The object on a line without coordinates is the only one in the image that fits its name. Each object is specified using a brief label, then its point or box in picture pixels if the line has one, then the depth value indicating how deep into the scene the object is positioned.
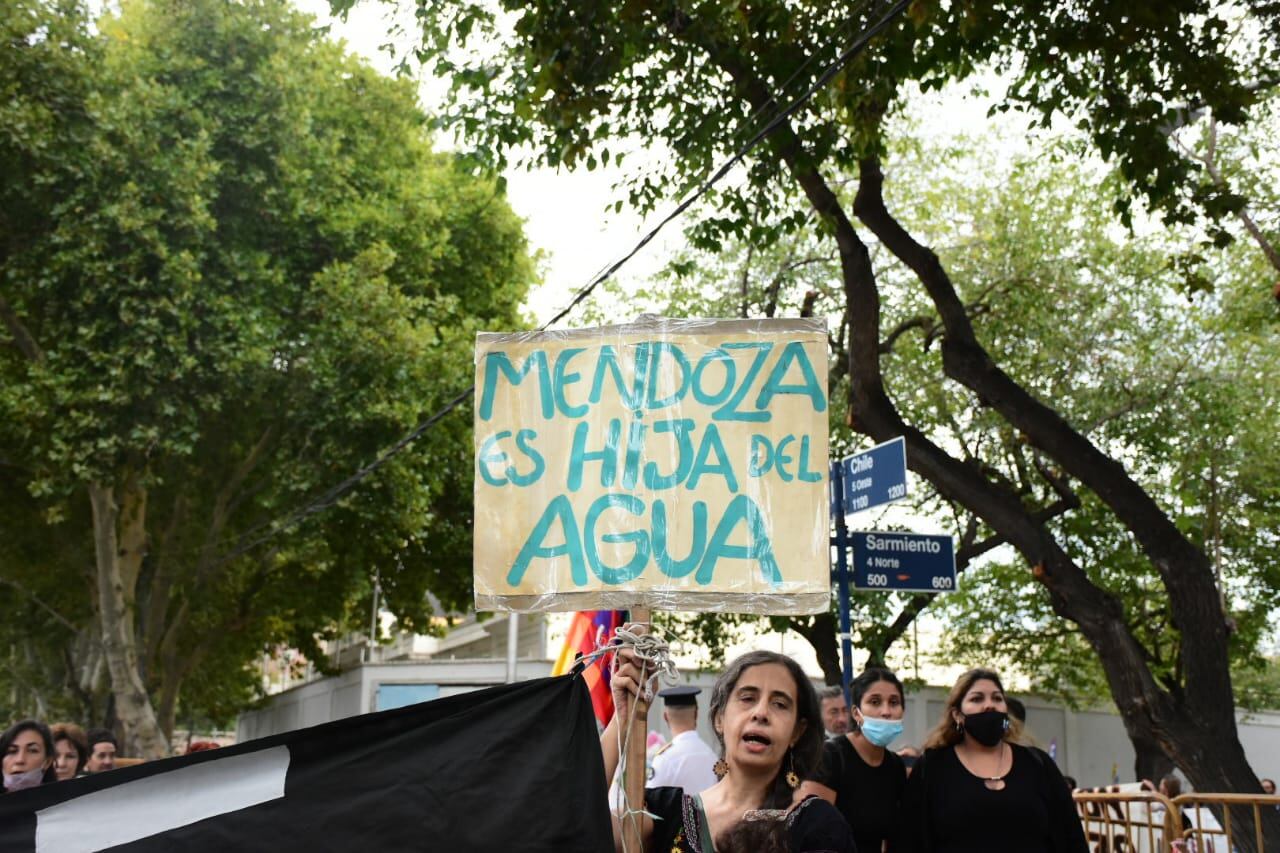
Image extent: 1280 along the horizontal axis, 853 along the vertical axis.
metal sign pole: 7.85
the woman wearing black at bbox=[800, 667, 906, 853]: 4.93
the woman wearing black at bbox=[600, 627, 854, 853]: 3.14
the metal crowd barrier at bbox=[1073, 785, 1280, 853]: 6.94
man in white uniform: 6.71
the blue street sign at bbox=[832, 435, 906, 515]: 7.76
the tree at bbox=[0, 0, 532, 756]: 14.52
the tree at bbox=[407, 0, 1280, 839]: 8.69
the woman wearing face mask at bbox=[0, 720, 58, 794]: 6.39
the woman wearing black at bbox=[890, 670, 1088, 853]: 4.62
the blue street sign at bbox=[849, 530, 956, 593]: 8.12
